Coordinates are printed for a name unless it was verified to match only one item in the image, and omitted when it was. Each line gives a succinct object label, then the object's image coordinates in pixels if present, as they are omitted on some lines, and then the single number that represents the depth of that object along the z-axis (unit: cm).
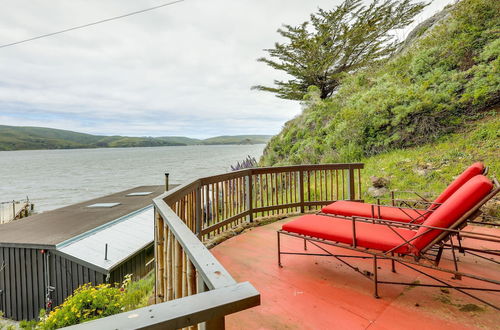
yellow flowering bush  343
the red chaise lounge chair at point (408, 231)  201
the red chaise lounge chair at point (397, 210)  279
